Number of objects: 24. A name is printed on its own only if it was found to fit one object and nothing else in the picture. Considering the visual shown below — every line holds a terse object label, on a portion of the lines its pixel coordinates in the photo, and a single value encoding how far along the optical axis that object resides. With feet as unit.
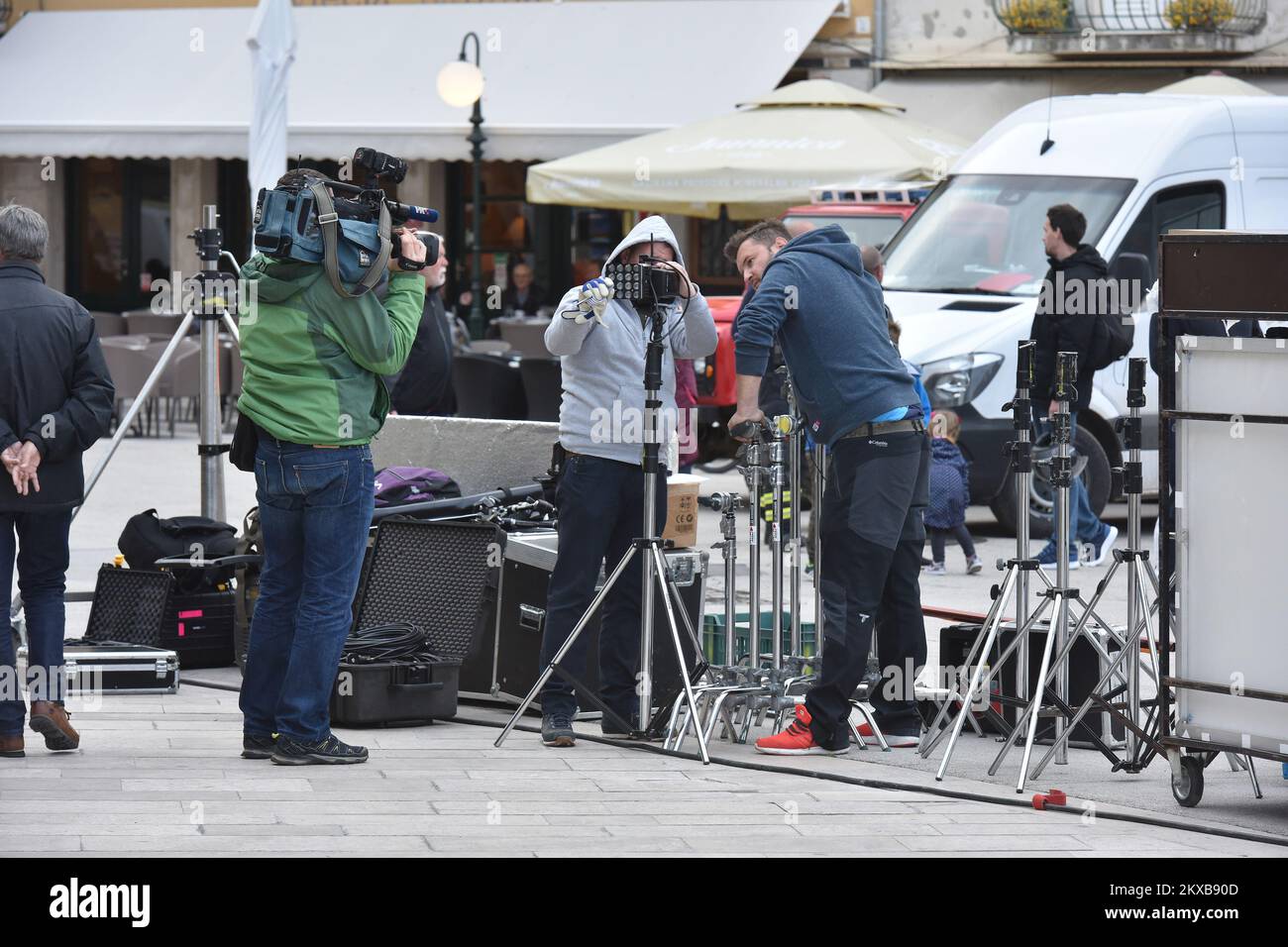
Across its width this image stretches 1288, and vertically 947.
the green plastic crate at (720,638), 54.75
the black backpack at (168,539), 61.31
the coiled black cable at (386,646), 51.55
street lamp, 137.59
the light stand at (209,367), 63.46
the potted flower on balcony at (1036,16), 141.59
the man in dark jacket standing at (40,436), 45.37
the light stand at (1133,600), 46.16
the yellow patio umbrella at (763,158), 111.55
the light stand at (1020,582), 46.32
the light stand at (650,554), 47.83
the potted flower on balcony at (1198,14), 139.03
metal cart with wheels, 41.45
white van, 85.56
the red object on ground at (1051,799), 42.50
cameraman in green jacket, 44.45
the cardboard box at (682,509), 55.26
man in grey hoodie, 48.65
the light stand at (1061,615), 45.44
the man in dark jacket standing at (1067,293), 72.95
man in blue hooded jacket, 47.80
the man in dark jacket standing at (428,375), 69.31
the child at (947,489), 77.97
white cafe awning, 144.46
